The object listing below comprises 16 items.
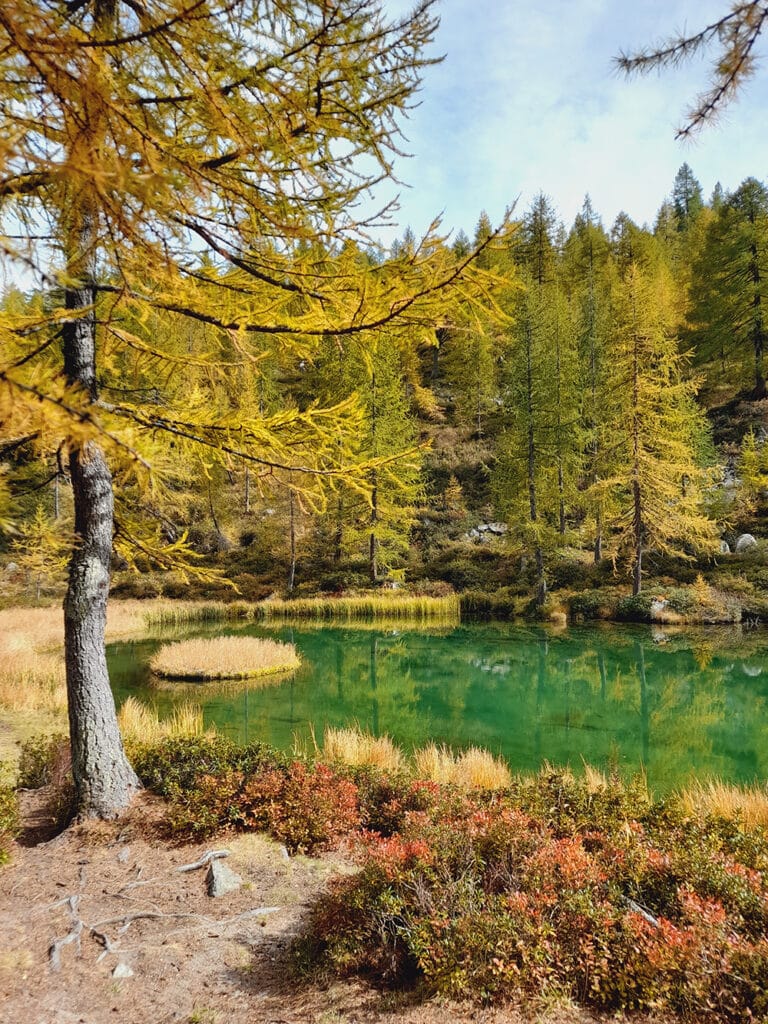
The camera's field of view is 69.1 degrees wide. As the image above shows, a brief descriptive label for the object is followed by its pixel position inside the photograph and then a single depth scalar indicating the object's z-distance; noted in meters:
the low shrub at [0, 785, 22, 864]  5.08
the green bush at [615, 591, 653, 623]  27.08
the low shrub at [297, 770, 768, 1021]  3.12
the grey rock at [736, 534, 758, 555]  30.22
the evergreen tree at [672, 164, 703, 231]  75.04
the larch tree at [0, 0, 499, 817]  2.27
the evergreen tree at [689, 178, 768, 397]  39.06
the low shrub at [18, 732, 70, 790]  7.20
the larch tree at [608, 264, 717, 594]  27.00
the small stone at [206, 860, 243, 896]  4.84
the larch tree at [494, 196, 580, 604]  32.62
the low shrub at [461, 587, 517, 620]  31.69
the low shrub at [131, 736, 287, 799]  6.52
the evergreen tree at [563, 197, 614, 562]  30.65
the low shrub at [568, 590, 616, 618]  28.64
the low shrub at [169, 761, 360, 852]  5.75
